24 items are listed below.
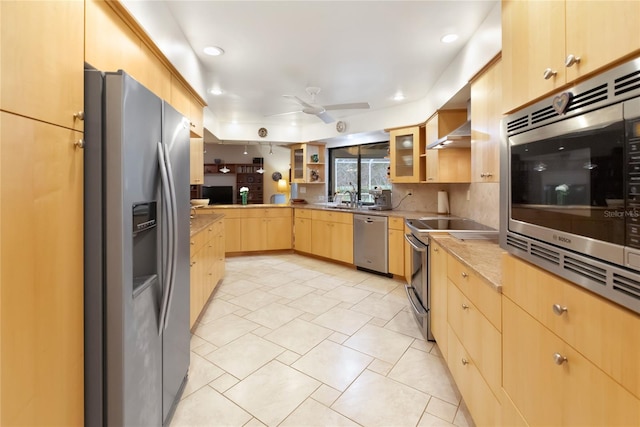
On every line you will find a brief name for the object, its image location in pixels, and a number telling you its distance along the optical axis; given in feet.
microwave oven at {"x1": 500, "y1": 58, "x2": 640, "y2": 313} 2.12
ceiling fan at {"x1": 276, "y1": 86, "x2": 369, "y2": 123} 11.95
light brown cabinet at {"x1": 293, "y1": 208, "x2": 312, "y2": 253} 18.19
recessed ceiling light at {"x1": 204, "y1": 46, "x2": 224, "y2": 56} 9.28
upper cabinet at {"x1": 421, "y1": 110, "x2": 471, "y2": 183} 11.34
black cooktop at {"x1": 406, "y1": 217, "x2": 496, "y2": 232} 9.17
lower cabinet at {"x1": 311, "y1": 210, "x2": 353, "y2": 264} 15.92
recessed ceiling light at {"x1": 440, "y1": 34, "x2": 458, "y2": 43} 8.45
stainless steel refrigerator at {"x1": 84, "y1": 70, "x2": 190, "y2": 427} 3.62
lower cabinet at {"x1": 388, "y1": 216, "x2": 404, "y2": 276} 13.46
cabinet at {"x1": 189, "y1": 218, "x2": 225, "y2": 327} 8.33
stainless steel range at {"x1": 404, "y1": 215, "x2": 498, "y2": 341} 8.14
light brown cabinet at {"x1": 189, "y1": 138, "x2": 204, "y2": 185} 10.96
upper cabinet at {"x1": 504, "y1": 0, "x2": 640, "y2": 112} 2.18
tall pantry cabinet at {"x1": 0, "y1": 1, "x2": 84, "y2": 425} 2.58
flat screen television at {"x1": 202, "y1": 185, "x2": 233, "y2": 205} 27.04
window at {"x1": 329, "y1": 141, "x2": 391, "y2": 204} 18.08
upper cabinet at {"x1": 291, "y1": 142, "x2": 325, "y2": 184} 19.47
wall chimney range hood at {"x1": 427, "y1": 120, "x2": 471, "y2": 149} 8.39
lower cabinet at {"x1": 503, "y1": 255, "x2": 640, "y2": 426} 2.18
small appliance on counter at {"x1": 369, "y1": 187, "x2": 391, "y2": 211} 15.94
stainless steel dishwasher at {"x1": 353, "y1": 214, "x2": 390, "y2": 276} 14.15
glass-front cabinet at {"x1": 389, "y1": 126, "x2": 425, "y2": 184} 13.67
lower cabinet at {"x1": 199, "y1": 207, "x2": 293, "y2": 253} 18.22
